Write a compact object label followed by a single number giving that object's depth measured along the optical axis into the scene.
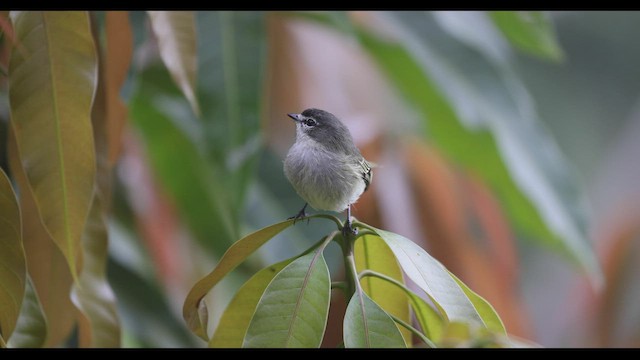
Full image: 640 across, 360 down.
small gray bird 4.49
